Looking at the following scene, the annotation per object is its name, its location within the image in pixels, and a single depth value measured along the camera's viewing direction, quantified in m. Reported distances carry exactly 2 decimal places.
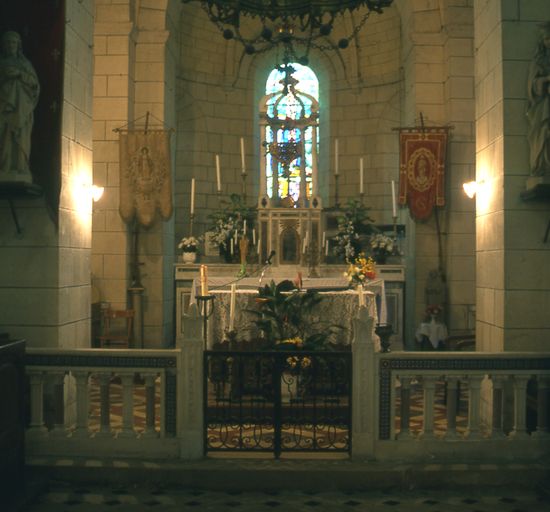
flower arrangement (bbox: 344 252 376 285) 8.58
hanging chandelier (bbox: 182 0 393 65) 5.48
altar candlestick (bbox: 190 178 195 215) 11.71
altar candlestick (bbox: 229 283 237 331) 7.70
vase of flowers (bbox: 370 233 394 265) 11.71
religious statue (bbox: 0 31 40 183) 6.00
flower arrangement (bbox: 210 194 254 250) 11.94
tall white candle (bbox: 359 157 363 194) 11.87
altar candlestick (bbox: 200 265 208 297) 7.21
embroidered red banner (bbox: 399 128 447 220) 11.23
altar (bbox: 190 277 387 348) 7.97
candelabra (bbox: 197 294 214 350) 6.65
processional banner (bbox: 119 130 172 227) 11.15
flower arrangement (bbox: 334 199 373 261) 11.77
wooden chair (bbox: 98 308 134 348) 10.26
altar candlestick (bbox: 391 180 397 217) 11.47
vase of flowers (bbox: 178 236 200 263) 12.03
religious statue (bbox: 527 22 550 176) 6.12
